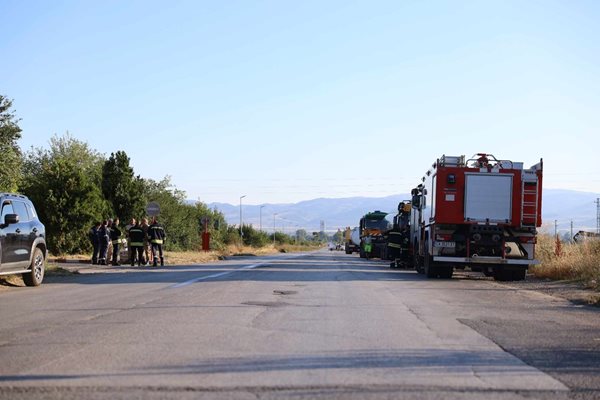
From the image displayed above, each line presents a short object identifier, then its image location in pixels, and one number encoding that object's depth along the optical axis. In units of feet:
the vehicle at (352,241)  238.21
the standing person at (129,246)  92.61
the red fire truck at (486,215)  70.18
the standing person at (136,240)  91.30
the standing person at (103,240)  90.12
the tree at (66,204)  115.14
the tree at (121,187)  143.13
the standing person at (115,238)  93.09
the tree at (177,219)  186.70
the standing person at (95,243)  91.27
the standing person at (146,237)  92.02
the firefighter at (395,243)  102.27
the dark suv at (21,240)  49.16
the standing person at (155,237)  91.56
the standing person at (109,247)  91.61
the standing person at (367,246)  166.72
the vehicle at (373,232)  163.02
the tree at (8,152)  96.73
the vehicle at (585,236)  82.52
